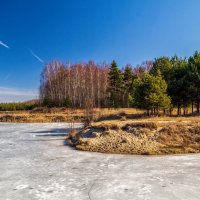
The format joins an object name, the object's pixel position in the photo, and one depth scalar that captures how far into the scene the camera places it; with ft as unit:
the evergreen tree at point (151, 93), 54.74
